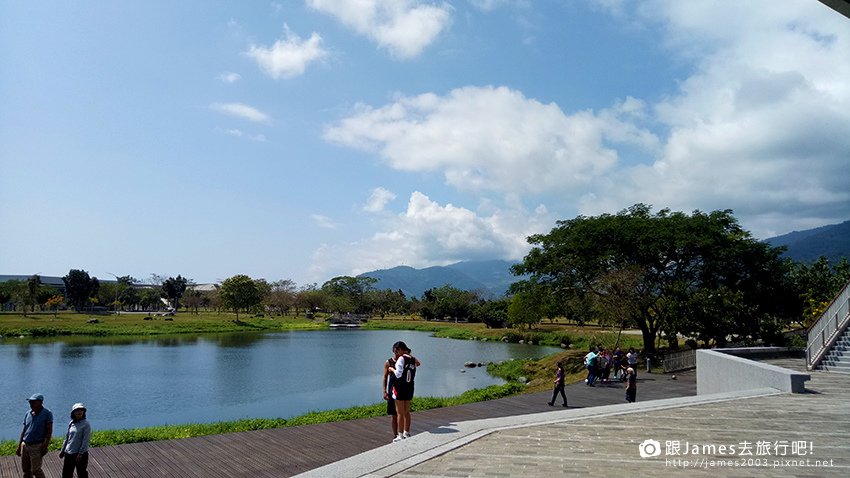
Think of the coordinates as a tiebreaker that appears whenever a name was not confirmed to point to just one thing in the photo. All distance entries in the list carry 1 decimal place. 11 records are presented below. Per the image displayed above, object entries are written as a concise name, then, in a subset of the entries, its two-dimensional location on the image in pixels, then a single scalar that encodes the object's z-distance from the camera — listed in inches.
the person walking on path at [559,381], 591.9
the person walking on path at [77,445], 305.9
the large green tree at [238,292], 3444.9
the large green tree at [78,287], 4042.8
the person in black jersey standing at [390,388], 375.6
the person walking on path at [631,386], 589.3
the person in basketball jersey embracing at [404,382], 363.6
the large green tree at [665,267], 1116.5
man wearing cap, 307.9
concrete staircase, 719.1
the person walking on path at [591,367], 767.7
